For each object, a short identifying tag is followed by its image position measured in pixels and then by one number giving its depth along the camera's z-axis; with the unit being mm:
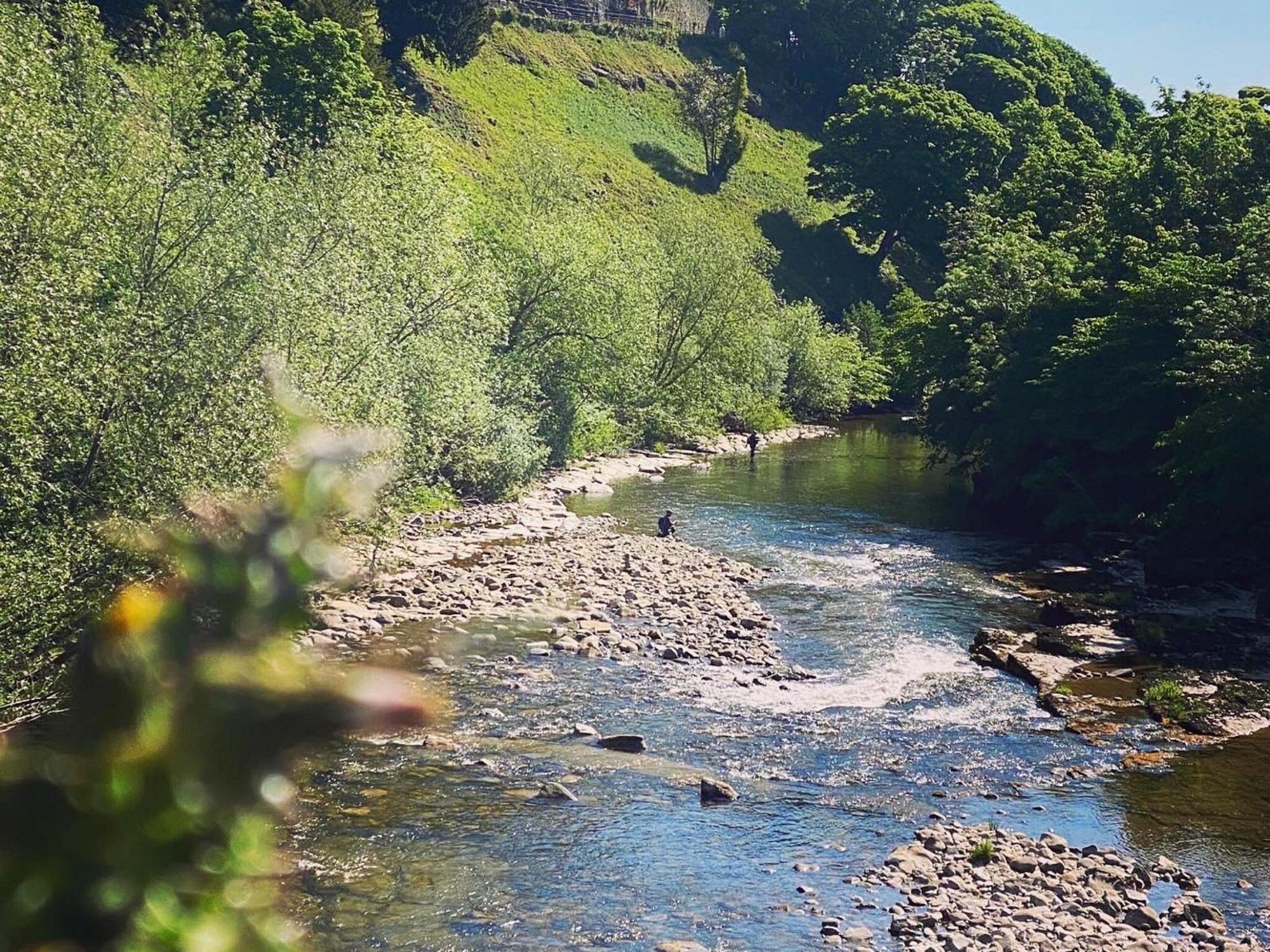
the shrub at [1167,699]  29172
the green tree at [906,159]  119438
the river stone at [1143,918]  19406
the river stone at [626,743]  25719
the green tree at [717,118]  130625
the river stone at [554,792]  23031
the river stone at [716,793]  23469
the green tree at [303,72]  73750
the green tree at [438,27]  100750
